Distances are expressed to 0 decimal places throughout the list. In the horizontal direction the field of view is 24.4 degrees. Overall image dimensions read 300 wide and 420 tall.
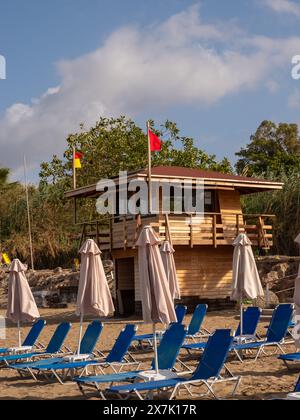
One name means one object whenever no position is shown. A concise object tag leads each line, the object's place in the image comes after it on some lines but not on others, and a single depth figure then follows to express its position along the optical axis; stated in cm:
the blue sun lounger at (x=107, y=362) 1094
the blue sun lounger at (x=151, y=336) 1520
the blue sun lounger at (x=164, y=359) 953
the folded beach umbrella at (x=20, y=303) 1521
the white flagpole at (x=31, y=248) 4014
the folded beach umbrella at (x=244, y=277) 1611
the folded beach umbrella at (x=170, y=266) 1933
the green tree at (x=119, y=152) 4053
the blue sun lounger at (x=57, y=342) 1309
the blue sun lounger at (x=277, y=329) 1269
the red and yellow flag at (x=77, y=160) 3026
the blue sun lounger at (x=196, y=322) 1558
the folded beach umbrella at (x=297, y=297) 926
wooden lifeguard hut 2552
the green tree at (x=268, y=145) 5759
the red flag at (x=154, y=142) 2572
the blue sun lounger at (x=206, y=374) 862
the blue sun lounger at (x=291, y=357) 1045
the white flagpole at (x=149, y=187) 2345
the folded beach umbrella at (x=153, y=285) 1050
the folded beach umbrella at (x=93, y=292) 1387
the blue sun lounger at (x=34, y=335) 1445
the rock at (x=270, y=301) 2408
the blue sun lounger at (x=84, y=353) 1171
